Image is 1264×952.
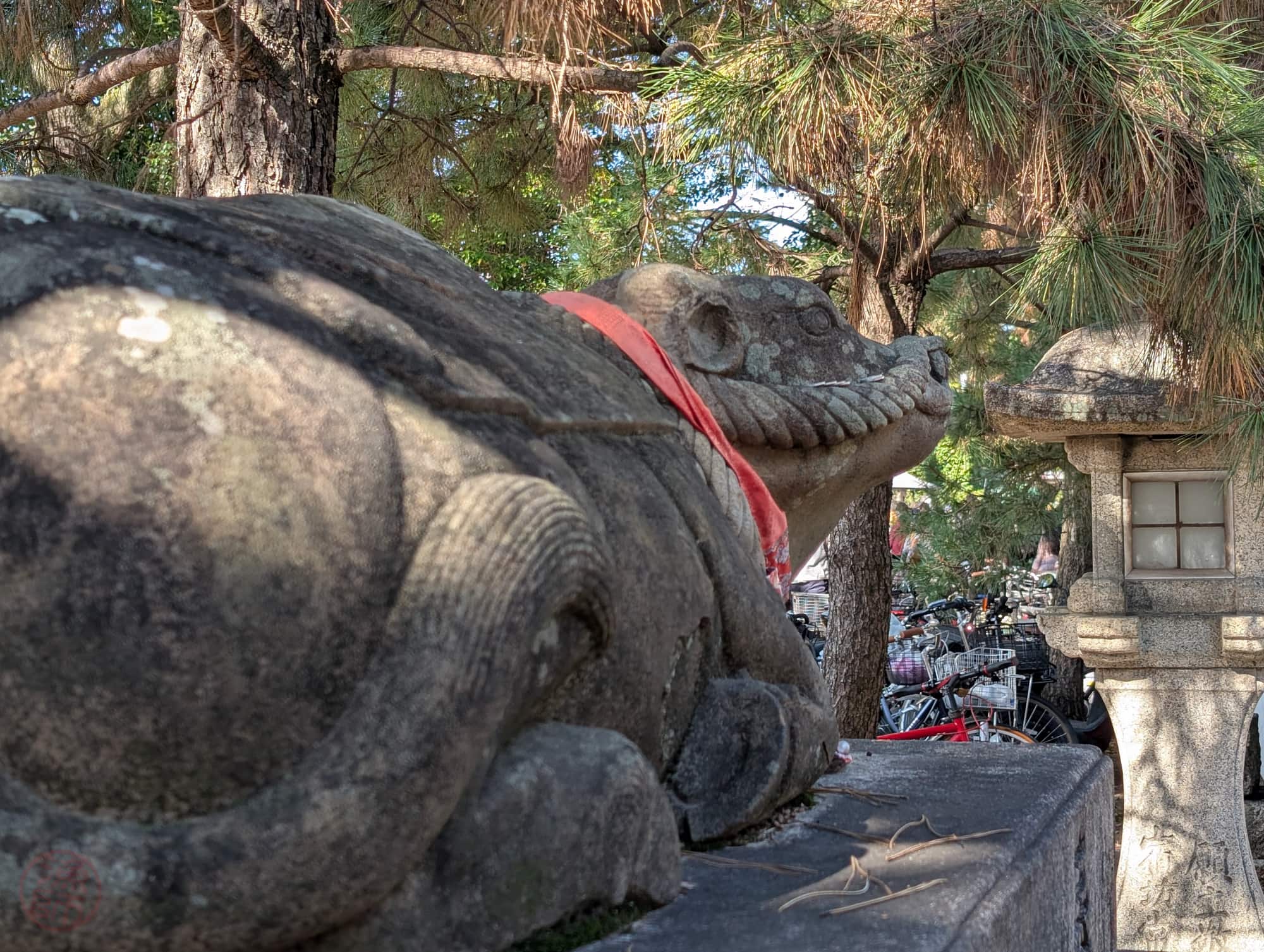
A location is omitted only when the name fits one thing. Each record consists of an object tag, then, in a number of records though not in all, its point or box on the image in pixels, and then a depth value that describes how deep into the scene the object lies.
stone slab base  1.64
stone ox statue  1.30
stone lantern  5.52
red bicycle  7.41
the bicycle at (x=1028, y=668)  8.53
